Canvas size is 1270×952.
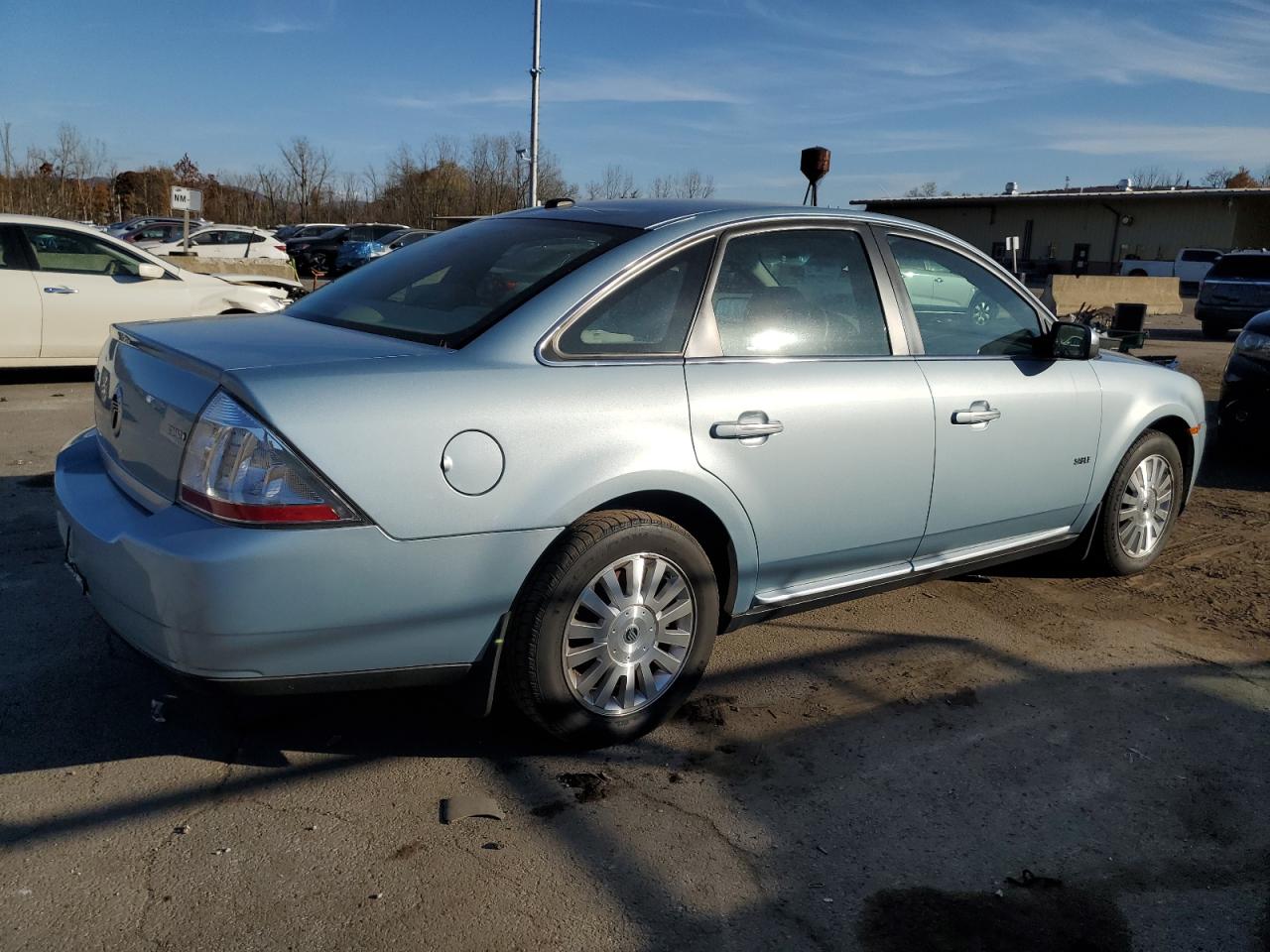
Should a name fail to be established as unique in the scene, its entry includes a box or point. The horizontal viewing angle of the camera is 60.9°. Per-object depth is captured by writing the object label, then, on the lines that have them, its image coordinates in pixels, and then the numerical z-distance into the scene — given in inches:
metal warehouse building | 1729.8
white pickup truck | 1455.5
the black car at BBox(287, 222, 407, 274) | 1214.6
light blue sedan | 105.0
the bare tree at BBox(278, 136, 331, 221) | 2074.3
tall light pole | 1019.3
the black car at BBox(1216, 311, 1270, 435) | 295.3
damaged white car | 363.6
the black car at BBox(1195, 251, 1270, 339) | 791.7
